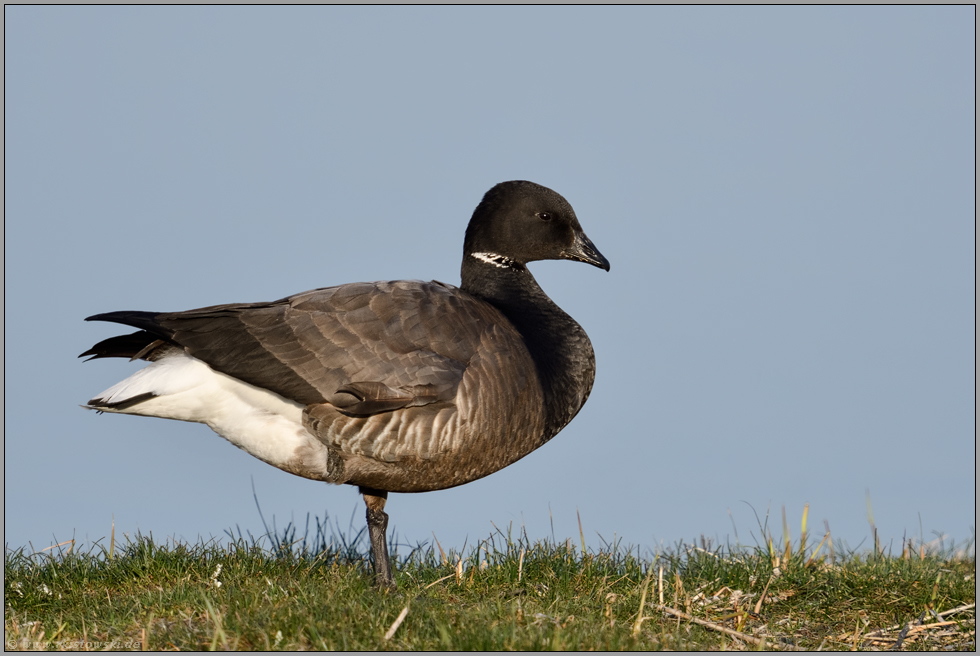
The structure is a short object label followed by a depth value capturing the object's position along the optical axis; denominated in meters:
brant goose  13.39
